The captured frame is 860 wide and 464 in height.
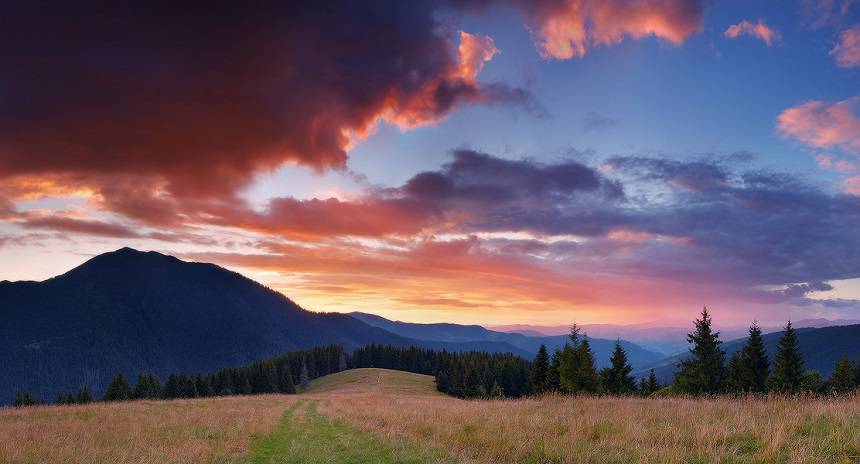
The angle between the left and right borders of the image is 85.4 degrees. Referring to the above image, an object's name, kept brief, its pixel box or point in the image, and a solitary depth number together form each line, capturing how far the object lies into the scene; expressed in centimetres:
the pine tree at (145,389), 8475
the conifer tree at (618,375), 6334
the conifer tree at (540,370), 7062
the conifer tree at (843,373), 6028
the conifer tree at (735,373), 5500
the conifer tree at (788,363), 5437
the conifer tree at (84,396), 7931
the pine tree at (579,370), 4916
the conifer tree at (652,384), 6475
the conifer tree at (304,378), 12683
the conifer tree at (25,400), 7356
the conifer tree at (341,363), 15477
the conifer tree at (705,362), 5400
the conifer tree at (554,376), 6291
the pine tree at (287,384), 11538
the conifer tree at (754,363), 5688
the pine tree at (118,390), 8238
